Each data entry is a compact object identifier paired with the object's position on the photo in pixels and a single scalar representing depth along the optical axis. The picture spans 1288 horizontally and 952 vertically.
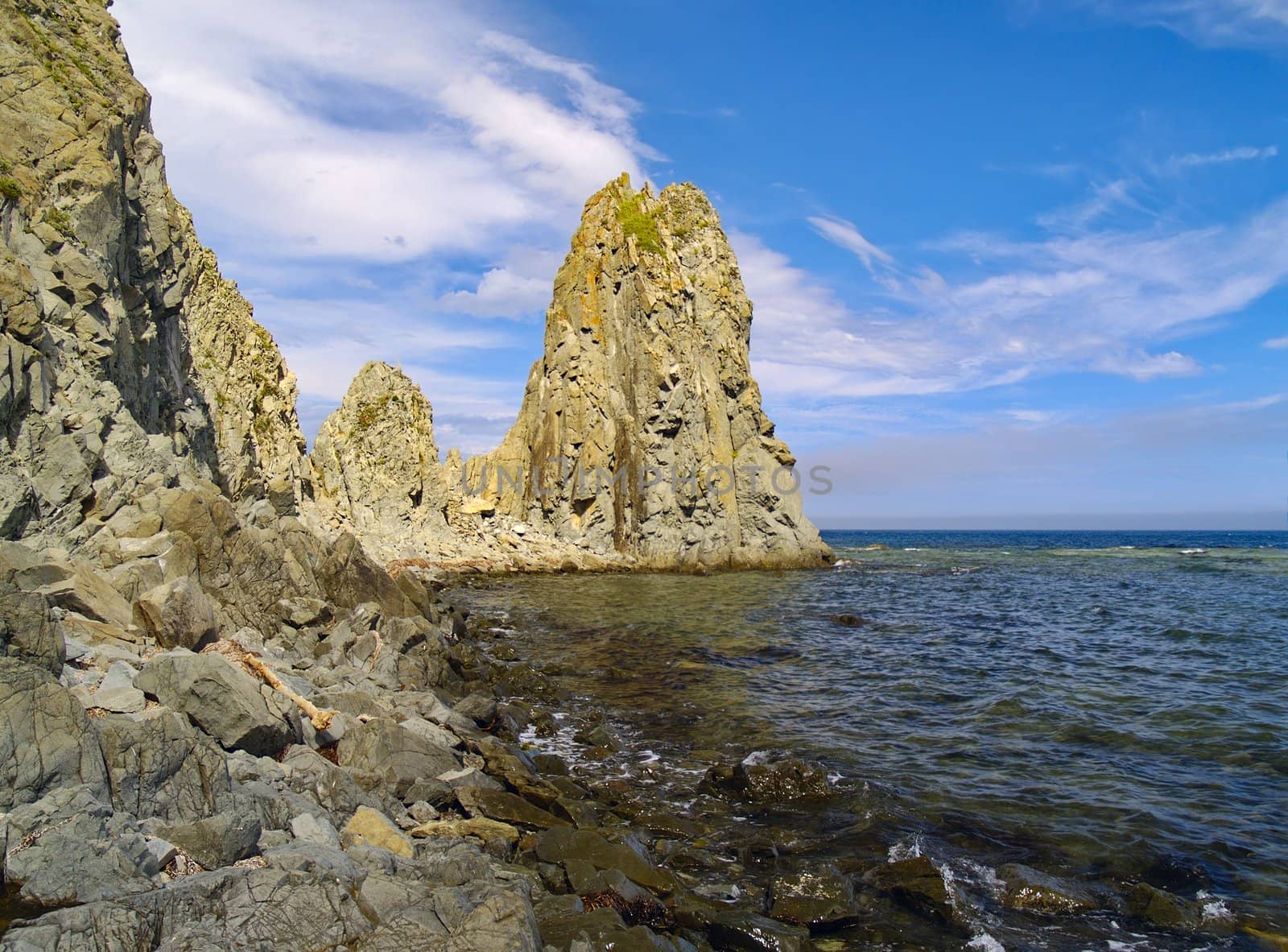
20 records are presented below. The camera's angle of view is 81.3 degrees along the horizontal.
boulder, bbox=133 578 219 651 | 10.02
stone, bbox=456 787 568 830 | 8.98
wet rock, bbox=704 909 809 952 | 7.02
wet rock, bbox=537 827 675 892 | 7.81
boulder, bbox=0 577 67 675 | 6.93
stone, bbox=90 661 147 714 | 7.09
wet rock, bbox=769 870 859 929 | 7.67
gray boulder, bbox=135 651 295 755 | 7.38
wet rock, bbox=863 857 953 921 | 8.04
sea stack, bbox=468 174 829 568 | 57.66
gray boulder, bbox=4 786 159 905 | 4.70
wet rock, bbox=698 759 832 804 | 11.10
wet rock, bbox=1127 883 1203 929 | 7.86
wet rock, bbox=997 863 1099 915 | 8.12
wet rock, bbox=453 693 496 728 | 14.05
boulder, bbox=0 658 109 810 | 5.40
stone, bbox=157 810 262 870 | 5.50
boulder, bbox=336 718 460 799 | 9.02
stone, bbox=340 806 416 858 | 6.88
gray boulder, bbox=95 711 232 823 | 5.96
